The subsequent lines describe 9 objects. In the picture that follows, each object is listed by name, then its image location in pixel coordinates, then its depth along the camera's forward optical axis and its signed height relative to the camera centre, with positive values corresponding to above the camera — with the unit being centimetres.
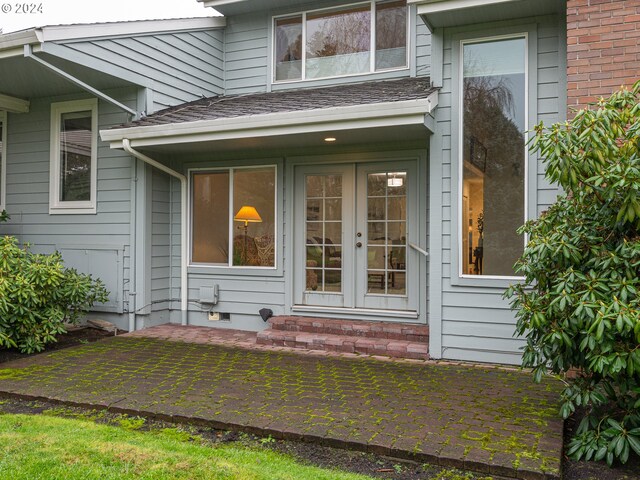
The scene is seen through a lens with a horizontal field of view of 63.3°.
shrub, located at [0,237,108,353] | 575 -65
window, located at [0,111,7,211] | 826 +130
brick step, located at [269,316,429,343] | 604 -104
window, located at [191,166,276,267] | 732 +36
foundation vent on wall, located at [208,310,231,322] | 747 -108
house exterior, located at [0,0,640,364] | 536 +119
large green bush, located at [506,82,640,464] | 305 -21
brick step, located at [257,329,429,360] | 573 -117
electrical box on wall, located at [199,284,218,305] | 742 -77
